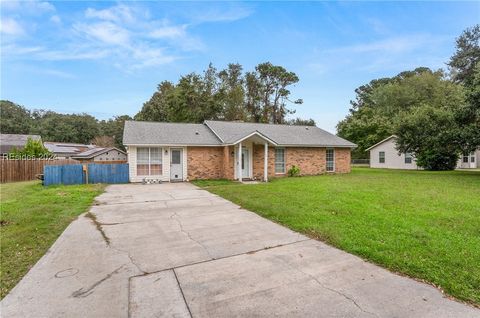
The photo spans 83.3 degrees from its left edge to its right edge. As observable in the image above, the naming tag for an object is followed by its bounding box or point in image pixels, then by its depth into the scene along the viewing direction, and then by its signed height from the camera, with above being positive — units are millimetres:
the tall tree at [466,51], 34906 +13864
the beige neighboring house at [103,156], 28562 +524
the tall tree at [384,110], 34125 +6853
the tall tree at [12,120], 55469 +8899
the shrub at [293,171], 17906 -837
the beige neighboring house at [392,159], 27875 -95
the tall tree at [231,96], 34372 +8212
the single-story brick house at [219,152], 15547 +479
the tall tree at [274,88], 38156 +10163
